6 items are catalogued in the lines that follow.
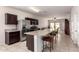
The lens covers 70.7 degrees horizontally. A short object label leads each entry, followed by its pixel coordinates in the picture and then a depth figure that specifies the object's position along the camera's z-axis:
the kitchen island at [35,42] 2.30
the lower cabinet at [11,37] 3.35
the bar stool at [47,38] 2.47
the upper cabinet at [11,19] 3.45
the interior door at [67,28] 6.63
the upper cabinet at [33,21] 5.23
